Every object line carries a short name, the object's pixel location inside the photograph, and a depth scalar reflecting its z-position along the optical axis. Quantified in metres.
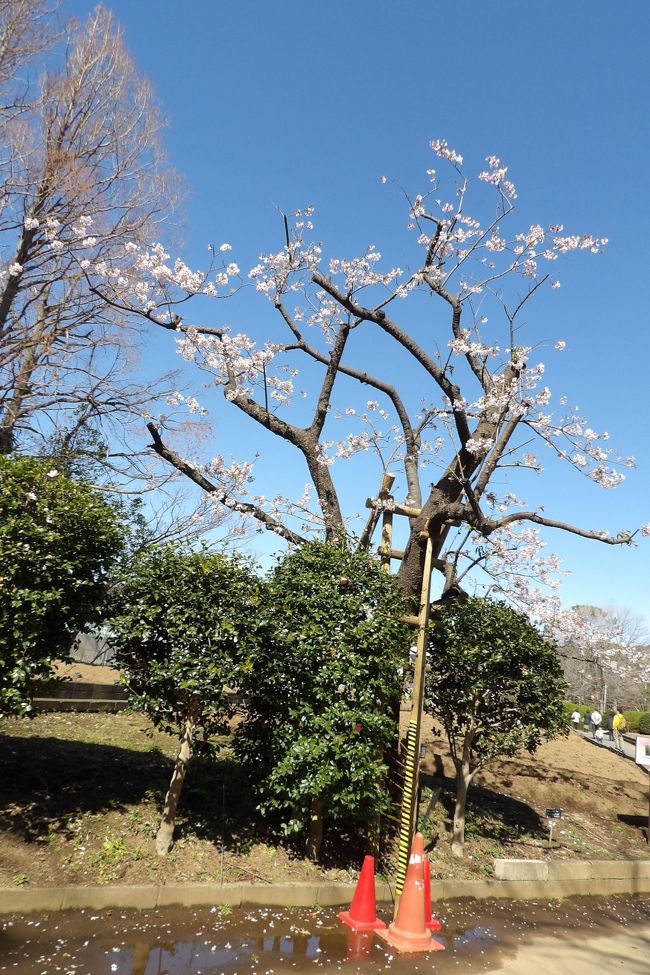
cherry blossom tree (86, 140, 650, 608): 7.49
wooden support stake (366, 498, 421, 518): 8.09
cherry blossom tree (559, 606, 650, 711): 8.67
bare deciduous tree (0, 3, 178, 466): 8.84
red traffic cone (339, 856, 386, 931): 5.11
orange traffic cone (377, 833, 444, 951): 4.91
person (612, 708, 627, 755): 17.09
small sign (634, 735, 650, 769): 9.48
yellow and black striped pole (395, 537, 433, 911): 5.61
